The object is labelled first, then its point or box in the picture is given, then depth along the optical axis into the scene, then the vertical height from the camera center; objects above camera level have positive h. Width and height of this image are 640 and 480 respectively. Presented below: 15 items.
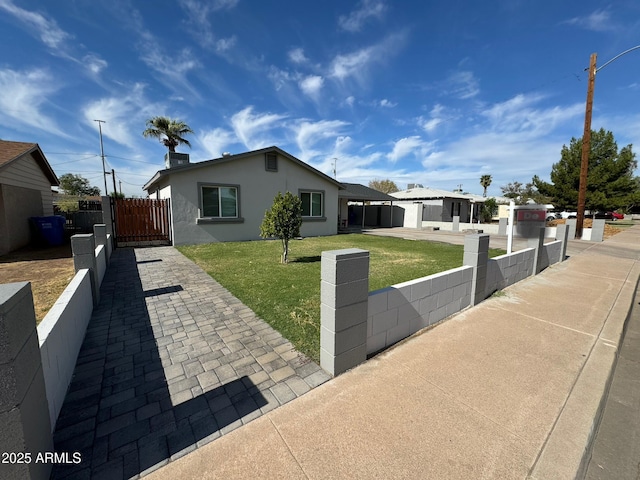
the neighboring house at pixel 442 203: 23.86 +0.94
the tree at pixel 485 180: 47.16 +5.83
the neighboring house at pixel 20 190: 9.01 +0.79
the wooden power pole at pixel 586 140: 13.34 +3.82
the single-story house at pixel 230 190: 10.91 +1.01
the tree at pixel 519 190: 52.31 +5.28
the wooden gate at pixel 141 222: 10.84 -0.41
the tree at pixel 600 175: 22.84 +3.43
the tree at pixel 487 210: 26.08 +0.37
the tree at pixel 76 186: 49.43 +5.00
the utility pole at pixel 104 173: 30.99 +4.37
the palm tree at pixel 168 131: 20.80 +6.31
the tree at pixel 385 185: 58.09 +6.01
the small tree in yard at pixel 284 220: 7.83 -0.21
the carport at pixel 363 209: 20.62 +0.39
